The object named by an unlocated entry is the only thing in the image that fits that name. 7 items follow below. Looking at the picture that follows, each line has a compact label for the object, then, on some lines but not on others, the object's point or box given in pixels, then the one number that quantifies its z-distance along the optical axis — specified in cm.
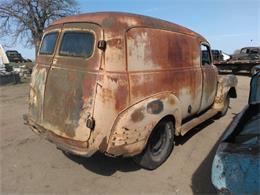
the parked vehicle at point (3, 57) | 1364
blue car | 158
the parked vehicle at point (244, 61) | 1314
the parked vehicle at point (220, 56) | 1552
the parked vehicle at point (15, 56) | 2320
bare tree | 1408
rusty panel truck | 257
